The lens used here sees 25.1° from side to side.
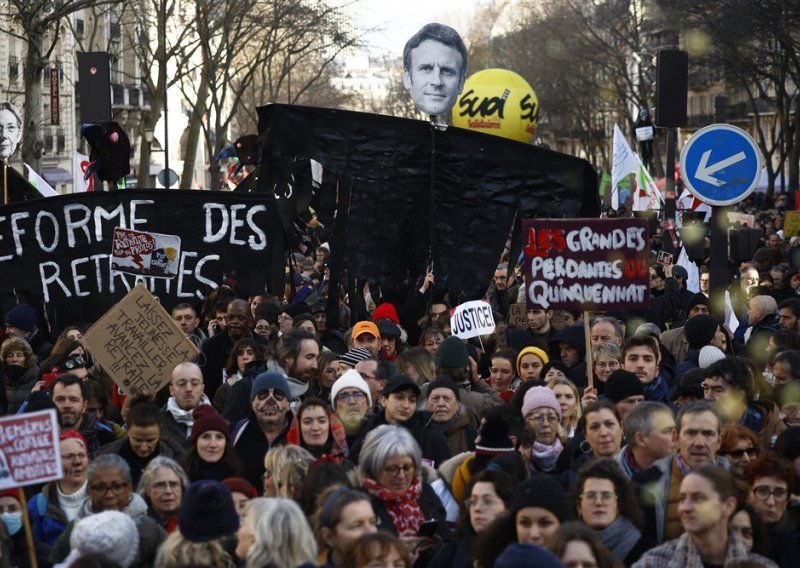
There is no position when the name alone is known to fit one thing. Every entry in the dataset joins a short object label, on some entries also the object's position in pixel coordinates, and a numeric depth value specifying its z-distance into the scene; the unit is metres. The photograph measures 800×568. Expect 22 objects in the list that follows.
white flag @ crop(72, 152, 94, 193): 21.96
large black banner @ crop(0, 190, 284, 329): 12.55
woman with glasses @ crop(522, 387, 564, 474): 8.77
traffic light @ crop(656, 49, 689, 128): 15.77
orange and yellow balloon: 27.05
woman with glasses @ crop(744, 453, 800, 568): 7.10
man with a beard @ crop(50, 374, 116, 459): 9.33
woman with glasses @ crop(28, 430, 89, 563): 7.81
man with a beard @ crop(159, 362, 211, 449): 9.67
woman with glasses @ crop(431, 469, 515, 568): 7.01
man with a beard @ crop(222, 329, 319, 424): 10.38
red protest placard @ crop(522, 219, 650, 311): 10.84
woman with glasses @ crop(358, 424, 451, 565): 7.48
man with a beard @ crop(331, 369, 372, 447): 9.33
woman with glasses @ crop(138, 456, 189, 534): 7.70
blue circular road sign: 12.09
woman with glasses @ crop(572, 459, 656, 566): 6.95
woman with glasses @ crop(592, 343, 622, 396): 10.73
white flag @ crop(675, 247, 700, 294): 18.88
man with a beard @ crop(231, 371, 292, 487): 9.16
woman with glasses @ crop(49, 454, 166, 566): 7.58
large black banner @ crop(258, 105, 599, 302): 13.03
